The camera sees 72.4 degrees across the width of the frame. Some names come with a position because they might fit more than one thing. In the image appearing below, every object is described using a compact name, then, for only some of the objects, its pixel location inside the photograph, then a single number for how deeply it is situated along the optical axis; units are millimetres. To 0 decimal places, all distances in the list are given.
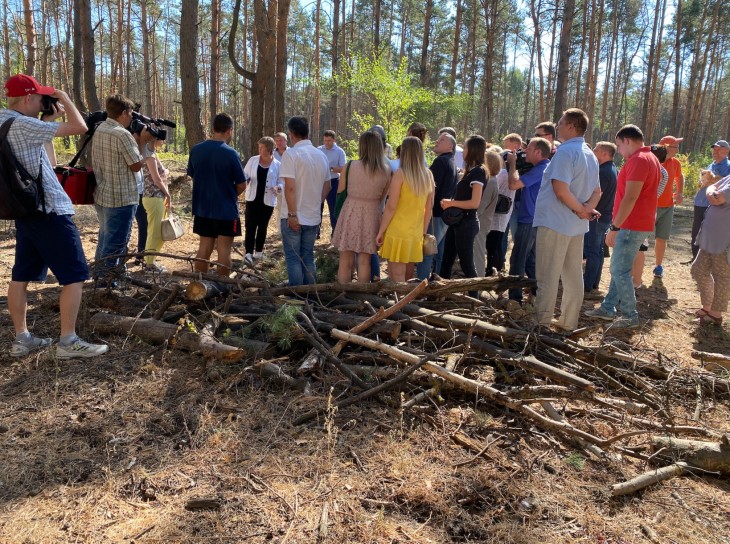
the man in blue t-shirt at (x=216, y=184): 5418
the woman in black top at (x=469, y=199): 5324
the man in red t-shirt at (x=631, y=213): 5254
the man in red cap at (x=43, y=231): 3475
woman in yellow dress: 4797
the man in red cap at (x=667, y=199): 7289
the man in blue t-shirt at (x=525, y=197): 5844
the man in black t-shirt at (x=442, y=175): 5582
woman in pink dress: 4871
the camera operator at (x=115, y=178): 4918
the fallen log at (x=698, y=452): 2914
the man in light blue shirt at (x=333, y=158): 8406
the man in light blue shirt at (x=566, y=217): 4551
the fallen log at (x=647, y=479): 2670
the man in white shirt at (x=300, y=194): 5137
